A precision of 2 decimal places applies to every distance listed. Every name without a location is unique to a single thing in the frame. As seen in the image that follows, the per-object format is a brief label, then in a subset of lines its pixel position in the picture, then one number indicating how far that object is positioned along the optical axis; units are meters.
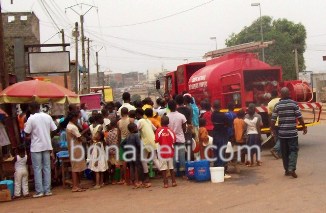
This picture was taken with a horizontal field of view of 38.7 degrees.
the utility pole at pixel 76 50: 31.73
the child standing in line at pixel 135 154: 9.44
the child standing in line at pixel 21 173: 9.12
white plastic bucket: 9.32
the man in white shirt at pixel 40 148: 9.11
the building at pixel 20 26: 36.44
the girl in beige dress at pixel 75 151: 9.44
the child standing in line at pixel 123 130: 9.77
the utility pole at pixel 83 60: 35.03
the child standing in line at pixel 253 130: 11.50
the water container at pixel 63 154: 9.96
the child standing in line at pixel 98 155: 9.73
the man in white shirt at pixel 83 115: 13.50
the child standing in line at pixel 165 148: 9.22
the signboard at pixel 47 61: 15.57
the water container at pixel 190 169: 9.67
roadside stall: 9.59
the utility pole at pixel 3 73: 11.05
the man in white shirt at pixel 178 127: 9.79
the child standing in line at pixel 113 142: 9.82
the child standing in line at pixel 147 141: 9.53
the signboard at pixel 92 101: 22.44
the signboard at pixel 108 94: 40.75
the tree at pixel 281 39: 52.12
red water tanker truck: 13.98
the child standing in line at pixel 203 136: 10.47
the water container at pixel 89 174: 10.90
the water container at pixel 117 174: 10.20
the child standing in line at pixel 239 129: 11.41
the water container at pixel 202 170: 9.50
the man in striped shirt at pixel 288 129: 9.20
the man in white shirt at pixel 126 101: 10.71
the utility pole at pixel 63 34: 35.49
